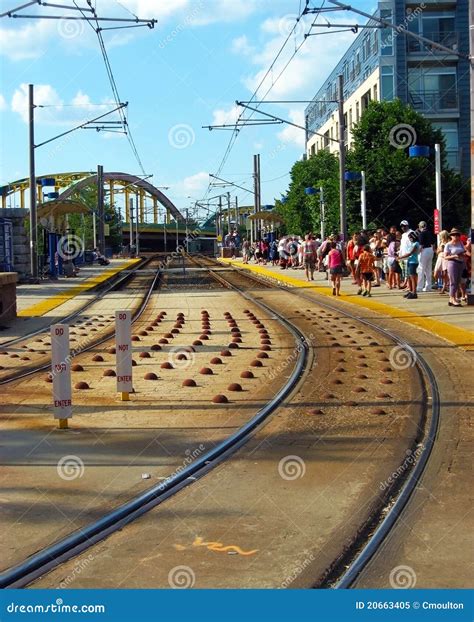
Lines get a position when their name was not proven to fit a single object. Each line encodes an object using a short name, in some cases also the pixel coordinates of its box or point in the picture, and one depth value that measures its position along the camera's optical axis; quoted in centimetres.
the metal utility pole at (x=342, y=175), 3925
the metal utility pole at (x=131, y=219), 11206
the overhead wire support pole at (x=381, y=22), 2067
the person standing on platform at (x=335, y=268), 2953
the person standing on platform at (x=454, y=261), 2317
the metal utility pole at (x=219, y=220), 12356
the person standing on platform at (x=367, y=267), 2817
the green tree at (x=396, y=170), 5441
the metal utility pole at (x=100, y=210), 7219
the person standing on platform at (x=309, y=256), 3881
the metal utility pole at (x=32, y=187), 3897
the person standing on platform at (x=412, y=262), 2634
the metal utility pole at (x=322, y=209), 5186
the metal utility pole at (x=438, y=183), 3178
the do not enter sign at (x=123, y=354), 1166
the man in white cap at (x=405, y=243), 2654
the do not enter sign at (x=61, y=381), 1004
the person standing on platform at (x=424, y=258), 2662
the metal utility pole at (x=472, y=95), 2088
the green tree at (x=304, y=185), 7431
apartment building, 6919
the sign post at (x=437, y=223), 3214
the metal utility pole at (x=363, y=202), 4054
